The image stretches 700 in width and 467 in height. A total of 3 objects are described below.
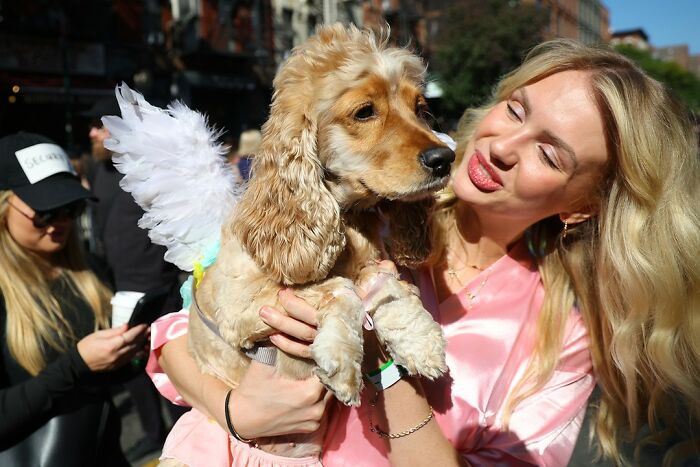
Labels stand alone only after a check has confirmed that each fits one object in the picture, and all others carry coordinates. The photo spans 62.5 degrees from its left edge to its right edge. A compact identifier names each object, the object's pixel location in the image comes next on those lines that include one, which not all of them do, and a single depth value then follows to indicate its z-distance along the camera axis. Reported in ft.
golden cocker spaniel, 1.84
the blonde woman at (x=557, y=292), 2.01
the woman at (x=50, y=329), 2.26
